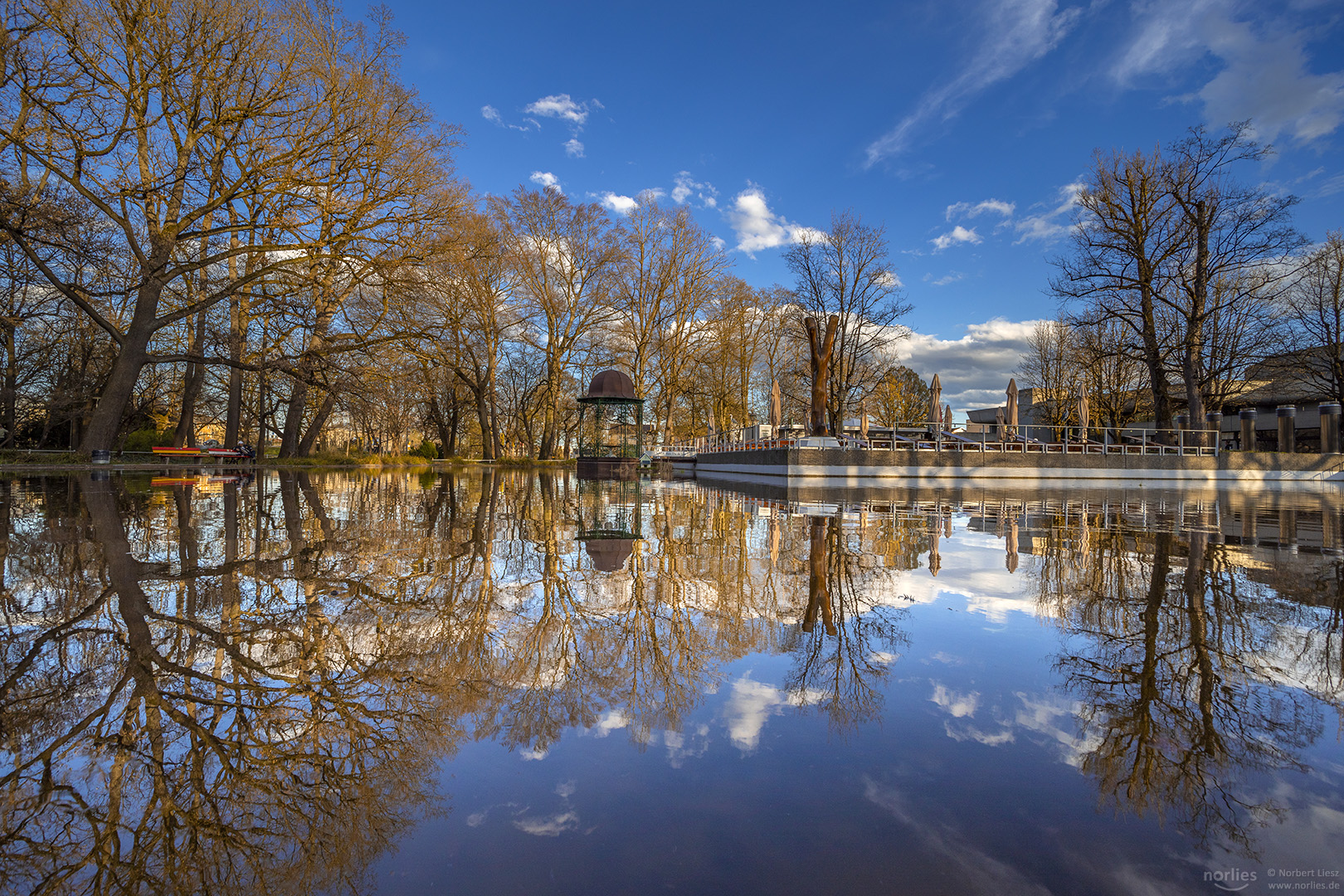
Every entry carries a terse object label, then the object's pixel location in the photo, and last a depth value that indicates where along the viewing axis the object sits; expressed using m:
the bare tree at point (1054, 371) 39.53
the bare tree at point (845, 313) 28.81
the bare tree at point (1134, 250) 25.31
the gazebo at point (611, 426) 27.28
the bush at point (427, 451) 41.50
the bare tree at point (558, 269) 31.94
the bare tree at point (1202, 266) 23.95
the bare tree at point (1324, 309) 28.16
